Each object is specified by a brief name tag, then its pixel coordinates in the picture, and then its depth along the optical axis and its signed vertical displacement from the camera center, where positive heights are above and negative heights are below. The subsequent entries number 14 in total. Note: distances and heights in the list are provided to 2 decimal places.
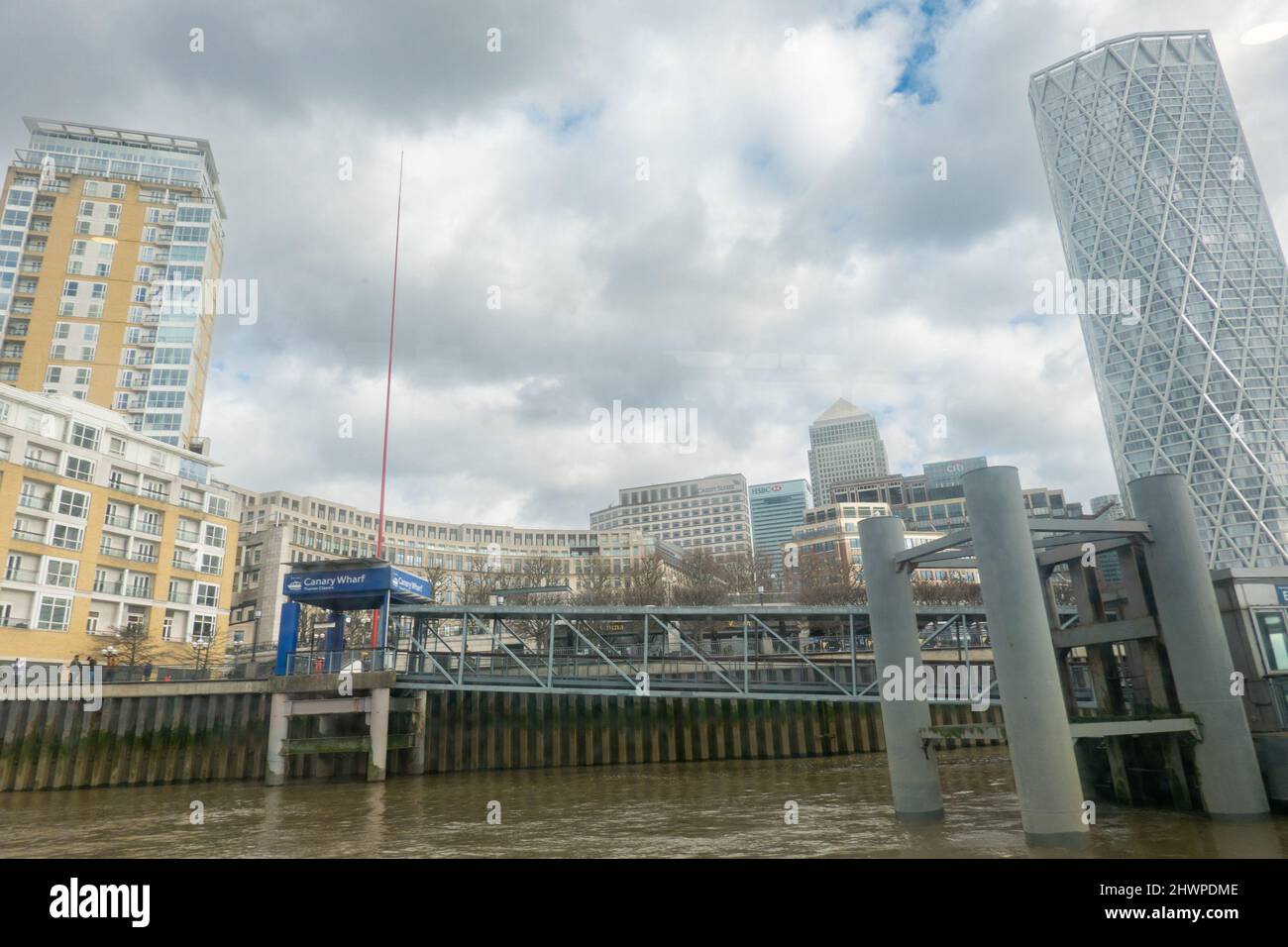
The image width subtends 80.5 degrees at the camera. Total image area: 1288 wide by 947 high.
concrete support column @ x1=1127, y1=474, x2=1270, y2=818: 15.14 +0.75
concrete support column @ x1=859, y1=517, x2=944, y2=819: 17.38 +0.77
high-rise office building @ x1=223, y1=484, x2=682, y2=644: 95.69 +36.86
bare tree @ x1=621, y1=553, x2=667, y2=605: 77.06 +13.44
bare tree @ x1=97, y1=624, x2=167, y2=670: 52.84 +6.15
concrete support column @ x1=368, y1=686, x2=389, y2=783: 31.12 -0.35
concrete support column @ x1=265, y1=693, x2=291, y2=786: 31.22 -0.50
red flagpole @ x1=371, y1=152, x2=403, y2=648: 34.41 +14.43
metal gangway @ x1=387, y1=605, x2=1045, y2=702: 28.39 +2.76
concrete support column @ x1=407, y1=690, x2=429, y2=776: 33.88 -0.88
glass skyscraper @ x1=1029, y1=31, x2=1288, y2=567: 135.44 +75.71
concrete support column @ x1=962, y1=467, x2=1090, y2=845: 13.74 +0.50
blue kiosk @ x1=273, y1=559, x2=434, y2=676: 33.25 +5.67
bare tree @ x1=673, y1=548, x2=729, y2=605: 77.94 +14.11
